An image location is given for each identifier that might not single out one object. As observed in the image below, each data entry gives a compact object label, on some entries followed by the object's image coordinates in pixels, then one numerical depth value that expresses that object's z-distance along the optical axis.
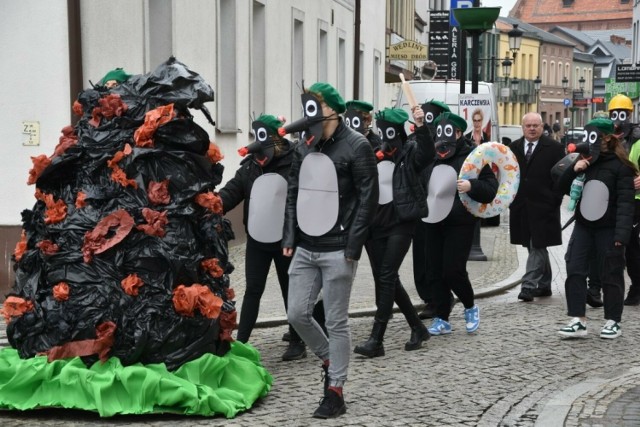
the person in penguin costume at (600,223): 9.92
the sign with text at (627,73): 42.92
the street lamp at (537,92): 91.34
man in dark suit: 12.44
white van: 22.36
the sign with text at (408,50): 28.67
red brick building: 134.75
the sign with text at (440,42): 34.88
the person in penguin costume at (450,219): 9.88
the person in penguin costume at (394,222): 9.04
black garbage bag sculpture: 7.06
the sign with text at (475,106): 16.95
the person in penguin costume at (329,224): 7.07
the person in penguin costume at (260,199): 8.62
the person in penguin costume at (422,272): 11.02
